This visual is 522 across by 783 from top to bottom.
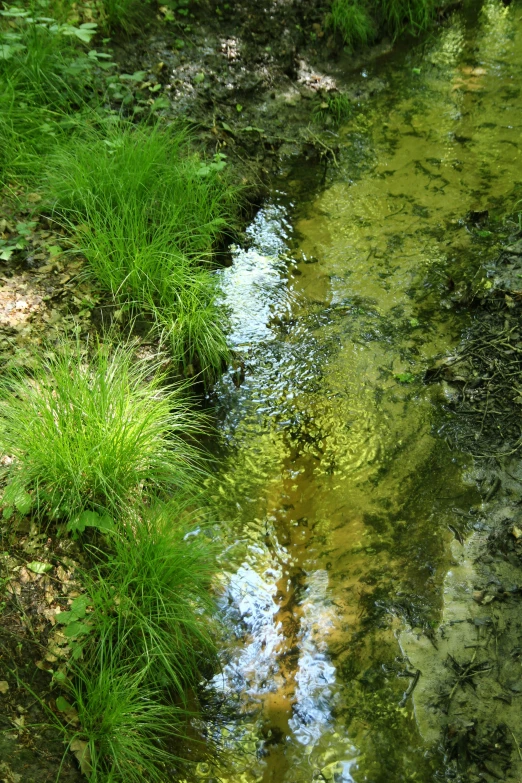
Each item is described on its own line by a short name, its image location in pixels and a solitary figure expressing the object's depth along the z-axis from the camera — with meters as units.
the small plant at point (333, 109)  6.00
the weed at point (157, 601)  2.43
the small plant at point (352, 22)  6.40
